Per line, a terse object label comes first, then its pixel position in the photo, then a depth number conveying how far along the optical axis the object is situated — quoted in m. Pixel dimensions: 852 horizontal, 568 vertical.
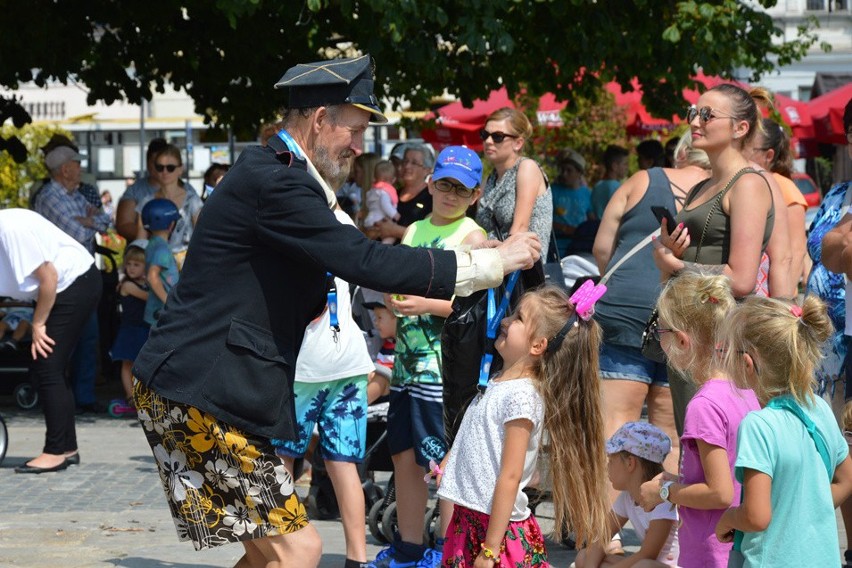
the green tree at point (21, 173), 28.86
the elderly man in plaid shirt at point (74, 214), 11.24
